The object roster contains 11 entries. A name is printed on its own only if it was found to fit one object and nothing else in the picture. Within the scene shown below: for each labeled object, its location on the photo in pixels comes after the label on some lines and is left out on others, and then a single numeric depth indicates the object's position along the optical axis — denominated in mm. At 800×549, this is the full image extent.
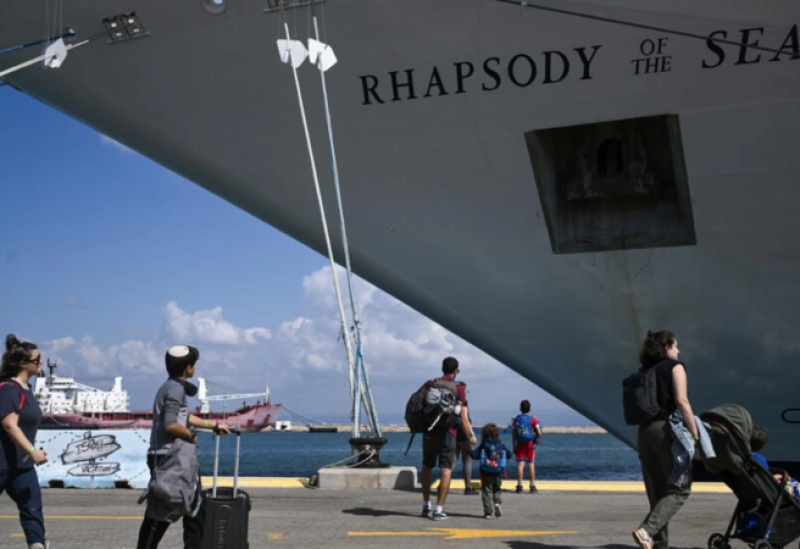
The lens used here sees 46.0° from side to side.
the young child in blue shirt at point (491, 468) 7859
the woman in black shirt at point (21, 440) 5293
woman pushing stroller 5355
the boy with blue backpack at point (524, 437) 10727
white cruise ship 8953
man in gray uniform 4770
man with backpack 7625
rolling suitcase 4793
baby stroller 5391
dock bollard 10344
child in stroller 5511
